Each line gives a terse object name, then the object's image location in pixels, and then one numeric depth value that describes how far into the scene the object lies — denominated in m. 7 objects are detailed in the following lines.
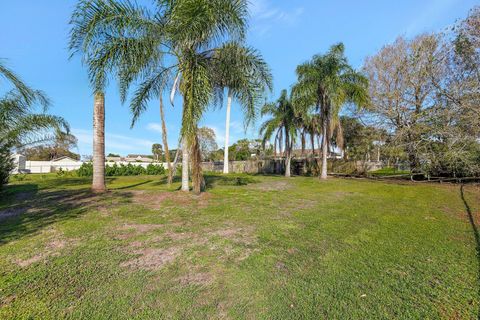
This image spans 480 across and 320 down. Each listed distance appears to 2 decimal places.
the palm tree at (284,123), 19.00
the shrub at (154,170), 27.05
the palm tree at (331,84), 14.96
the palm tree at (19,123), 7.57
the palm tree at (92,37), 6.14
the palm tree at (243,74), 7.87
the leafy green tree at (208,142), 40.81
